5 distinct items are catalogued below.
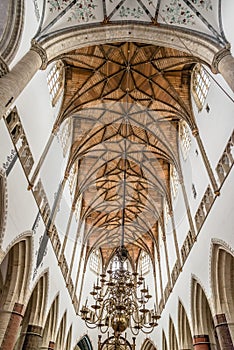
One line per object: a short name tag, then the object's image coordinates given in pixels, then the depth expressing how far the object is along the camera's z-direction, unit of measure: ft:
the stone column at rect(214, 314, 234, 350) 29.50
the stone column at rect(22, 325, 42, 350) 36.60
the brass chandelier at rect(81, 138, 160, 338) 30.09
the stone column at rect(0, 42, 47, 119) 22.76
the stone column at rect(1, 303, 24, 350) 28.48
